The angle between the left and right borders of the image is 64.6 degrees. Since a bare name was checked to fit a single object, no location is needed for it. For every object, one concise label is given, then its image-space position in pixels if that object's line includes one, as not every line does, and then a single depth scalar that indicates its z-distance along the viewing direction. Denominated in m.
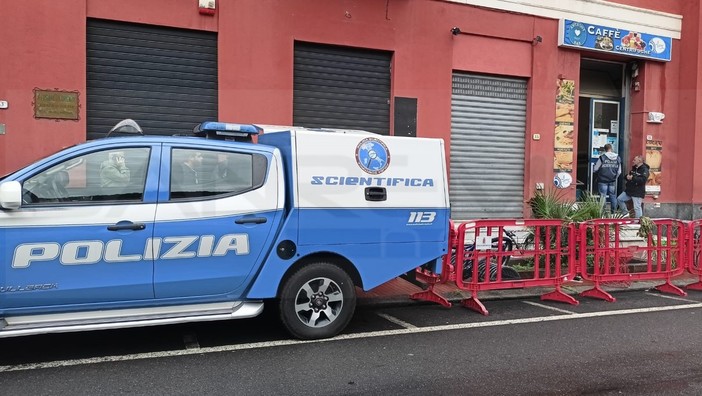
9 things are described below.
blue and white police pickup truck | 4.60
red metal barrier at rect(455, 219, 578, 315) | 6.95
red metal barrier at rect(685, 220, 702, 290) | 8.30
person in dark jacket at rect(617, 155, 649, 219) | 12.98
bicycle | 6.95
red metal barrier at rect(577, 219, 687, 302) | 7.79
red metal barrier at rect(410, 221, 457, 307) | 6.75
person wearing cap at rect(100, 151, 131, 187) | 4.85
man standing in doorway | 13.23
